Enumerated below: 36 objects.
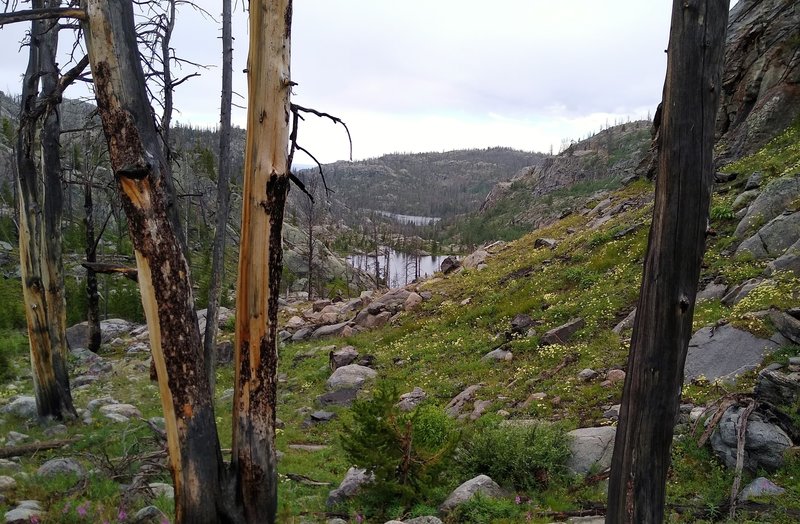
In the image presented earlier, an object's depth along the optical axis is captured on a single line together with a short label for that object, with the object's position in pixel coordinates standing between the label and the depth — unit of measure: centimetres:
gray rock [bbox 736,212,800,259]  1058
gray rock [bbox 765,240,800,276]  941
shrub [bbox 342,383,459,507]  573
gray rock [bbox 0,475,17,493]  560
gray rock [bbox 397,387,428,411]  1098
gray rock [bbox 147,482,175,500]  545
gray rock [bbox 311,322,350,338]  2059
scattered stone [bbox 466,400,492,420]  934
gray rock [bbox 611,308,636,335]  1095
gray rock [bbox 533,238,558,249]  2395
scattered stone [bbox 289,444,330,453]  927
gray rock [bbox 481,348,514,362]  1223
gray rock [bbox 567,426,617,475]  651
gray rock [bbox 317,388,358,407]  1244
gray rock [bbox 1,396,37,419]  948
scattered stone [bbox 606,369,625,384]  884
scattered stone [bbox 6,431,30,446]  778
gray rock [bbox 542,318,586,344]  1198
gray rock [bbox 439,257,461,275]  3002
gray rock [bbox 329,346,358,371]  1543
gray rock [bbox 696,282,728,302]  1038
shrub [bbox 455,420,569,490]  647
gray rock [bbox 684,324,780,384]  756
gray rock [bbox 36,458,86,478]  607
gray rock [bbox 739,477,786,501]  504
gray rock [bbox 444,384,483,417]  1002
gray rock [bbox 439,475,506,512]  575
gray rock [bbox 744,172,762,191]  1432
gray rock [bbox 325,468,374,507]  612
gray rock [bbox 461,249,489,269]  2857
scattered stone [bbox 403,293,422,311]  2081
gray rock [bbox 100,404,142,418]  1025
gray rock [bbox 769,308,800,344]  750
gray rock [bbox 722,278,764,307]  957
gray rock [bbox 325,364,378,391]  1361
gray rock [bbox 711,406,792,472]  548
